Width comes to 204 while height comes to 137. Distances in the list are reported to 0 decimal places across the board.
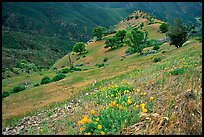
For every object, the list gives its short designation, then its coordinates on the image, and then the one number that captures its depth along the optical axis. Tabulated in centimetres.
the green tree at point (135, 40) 3828
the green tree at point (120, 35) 5475
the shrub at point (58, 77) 2665
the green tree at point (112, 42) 5212
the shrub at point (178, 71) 772
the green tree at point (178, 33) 2809
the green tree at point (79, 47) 5722
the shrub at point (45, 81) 2675
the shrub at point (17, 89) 2456
